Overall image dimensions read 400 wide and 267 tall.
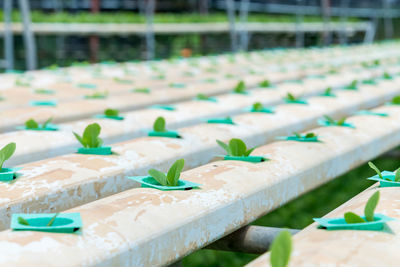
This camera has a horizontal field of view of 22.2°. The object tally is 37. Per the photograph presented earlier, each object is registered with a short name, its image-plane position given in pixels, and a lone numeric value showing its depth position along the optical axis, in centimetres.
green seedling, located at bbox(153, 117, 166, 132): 137
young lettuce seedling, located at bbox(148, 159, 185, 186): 102
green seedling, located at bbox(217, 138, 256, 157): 121
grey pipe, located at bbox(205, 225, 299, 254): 107
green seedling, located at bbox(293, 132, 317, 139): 139
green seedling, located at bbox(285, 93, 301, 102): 203
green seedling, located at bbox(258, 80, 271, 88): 259
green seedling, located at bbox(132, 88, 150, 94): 231
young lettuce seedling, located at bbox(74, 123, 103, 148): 121
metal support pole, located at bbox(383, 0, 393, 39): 1038
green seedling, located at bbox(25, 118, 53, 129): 140
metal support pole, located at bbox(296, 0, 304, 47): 802
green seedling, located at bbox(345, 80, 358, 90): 250
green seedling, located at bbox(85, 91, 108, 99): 210
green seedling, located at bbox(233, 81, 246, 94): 230
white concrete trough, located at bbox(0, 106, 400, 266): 84
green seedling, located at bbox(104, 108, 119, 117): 160
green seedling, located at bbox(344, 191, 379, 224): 92
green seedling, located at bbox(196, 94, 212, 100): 207
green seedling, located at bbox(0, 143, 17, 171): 106
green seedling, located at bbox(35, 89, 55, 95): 225
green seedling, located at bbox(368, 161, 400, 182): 112
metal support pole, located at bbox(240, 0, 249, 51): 683
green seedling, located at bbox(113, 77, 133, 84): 276
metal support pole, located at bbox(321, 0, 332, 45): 792
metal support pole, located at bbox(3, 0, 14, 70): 416
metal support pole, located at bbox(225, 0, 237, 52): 577
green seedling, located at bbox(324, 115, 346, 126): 156
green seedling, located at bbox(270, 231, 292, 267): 78
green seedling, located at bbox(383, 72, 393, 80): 299
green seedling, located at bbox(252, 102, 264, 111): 180
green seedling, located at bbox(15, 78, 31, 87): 250
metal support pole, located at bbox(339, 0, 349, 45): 951
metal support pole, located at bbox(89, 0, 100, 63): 589
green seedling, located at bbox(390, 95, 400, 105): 207
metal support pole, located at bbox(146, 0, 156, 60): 542
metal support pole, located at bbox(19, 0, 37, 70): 335
